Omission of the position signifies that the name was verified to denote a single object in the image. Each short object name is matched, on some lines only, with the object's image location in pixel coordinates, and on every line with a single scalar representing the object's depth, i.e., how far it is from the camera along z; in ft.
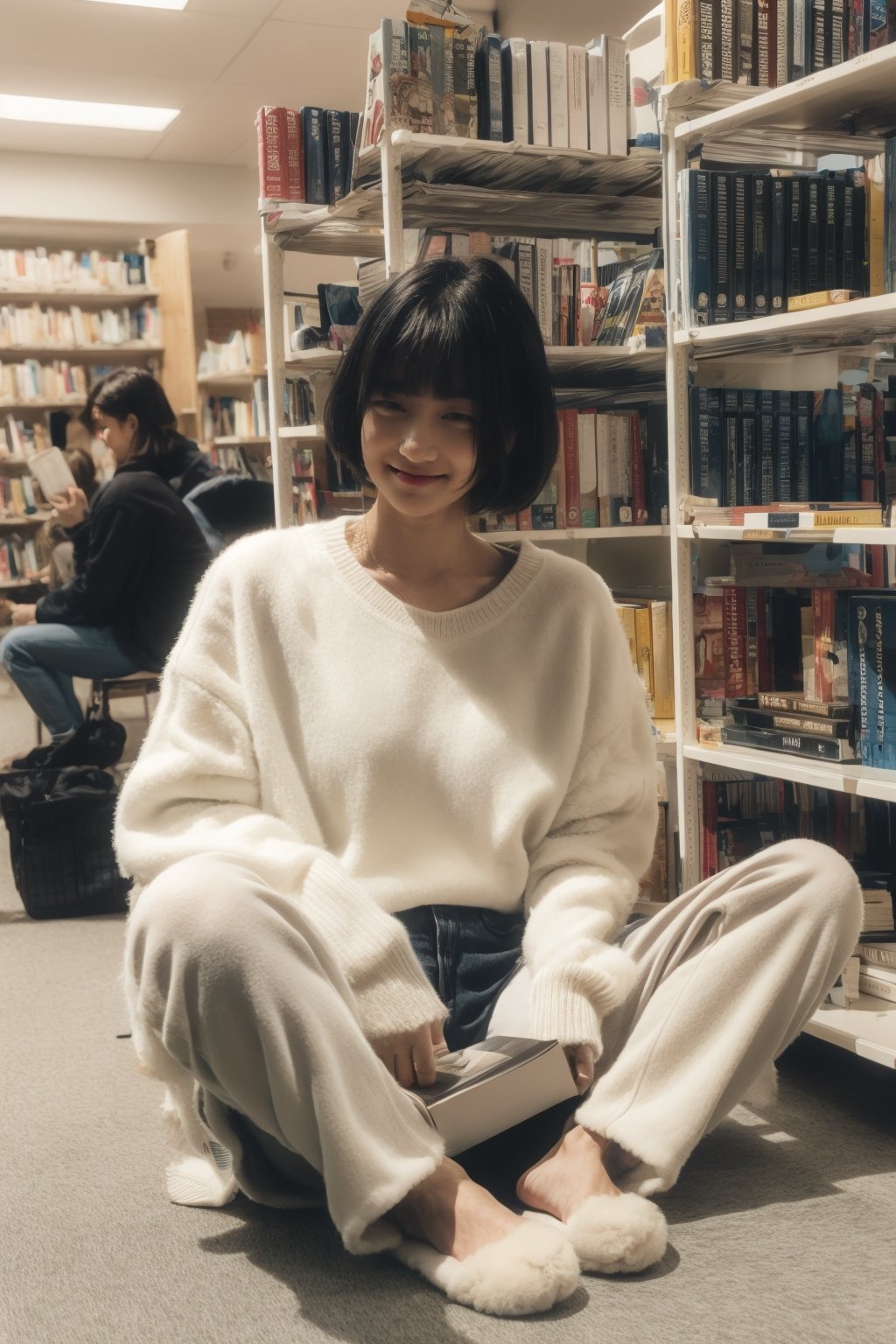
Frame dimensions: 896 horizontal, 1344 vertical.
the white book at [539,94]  8.41
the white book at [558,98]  8.45
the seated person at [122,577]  11.82
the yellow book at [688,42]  6.66
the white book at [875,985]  6.21
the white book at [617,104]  8.48
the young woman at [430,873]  4.24
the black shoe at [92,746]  10.99
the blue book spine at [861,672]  6.19
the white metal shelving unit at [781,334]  5.88
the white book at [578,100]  8.48
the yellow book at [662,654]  8.46
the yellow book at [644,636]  8.49
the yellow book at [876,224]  6.60
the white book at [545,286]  8.53
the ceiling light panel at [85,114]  21.25
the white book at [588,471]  8.65
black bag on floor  9.95
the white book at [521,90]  8.36
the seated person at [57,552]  14.90
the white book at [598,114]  8.46
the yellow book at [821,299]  5.98
